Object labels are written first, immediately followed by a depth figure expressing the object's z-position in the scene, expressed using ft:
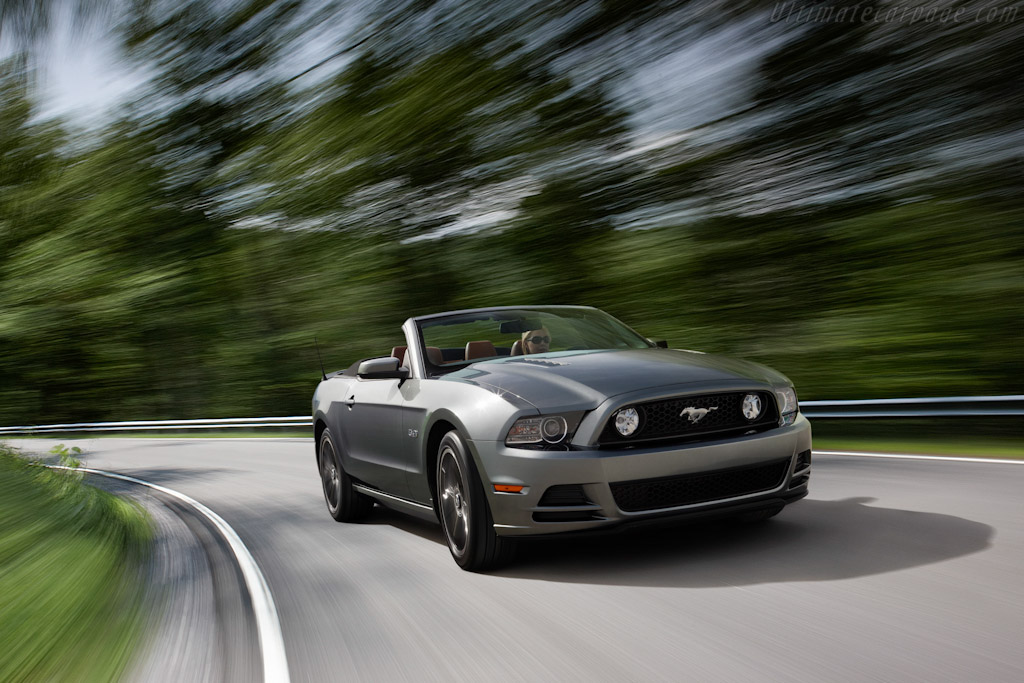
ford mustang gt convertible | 15.79
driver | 21.68
